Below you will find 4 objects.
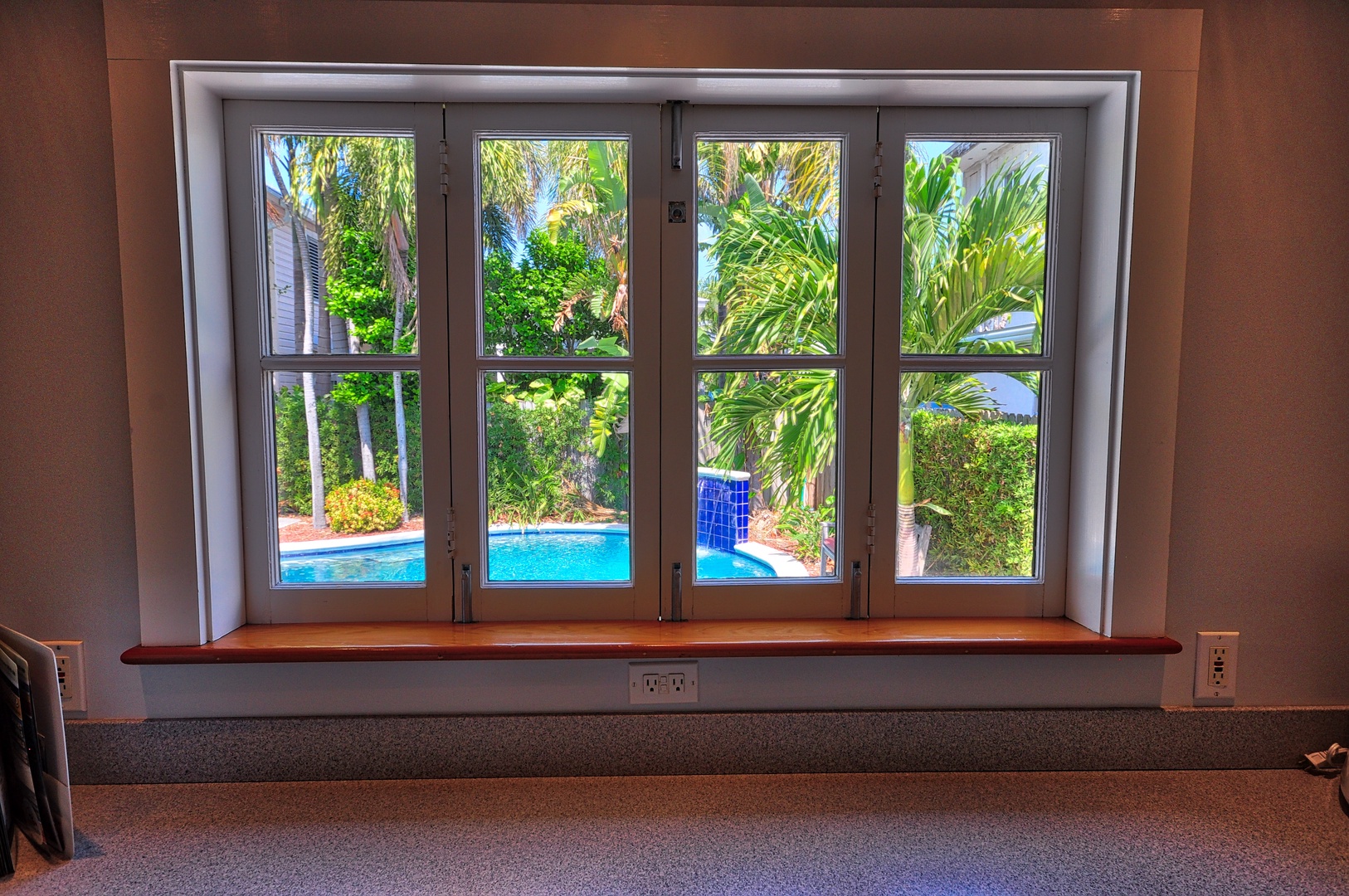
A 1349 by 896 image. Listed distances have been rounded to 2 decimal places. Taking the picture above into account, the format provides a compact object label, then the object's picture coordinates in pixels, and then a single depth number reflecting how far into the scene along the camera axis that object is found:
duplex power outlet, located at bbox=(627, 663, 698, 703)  1.23
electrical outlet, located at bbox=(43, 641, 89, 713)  1.19
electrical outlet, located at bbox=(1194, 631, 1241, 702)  1.24
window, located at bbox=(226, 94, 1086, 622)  1.28
